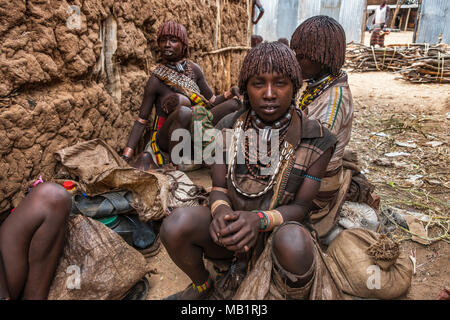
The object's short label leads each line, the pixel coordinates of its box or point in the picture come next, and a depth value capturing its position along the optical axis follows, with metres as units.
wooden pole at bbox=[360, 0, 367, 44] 13.92
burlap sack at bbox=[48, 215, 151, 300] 1.60
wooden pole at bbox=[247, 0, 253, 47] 7.05
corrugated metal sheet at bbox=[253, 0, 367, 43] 14.08
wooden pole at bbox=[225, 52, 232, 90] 5.87
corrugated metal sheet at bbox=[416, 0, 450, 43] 11.45
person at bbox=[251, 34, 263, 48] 8.01
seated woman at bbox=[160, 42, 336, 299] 1.41
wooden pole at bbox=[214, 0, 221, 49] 5.09
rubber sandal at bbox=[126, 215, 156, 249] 2.13
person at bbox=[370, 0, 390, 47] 12.69
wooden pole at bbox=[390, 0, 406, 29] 17.84
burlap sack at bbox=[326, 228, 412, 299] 1.67
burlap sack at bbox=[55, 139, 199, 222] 2.11
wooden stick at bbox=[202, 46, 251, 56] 4.98
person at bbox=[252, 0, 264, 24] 7.58
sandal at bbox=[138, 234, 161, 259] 2.13
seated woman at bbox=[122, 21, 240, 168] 2.94
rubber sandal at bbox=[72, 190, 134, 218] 2.03
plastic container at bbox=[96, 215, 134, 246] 2.09
